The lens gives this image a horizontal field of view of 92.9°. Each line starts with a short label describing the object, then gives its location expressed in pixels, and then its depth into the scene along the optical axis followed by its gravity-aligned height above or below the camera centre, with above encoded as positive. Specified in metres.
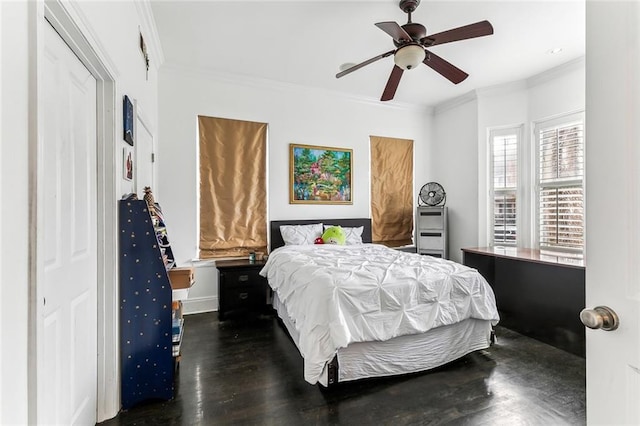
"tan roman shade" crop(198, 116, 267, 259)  3.86 +0.31
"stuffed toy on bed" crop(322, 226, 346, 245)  4.00 -0.33
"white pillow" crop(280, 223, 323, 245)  3.98 -0.31
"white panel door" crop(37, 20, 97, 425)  1.29 -0.12
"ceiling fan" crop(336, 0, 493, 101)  2.18 +1.30
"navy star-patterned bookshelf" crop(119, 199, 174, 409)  1.88 -0.63
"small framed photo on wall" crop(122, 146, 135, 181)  1.99 +0.32
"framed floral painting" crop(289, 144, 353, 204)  4.32 +0.53
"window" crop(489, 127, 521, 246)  4.19 +0.37
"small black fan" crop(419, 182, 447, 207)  4.79 +0.27
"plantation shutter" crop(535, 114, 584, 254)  3.49 +0.32
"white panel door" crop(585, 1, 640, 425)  0.63 +0.01
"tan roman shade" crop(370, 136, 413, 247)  4.87 +0.33
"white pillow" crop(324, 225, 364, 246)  4.25 -0.35
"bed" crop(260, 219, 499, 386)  2.04 -0.76
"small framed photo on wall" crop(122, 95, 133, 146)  1.98 +0.60
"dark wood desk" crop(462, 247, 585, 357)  2.73 -0.83
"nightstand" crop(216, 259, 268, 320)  3.51 -0.92
